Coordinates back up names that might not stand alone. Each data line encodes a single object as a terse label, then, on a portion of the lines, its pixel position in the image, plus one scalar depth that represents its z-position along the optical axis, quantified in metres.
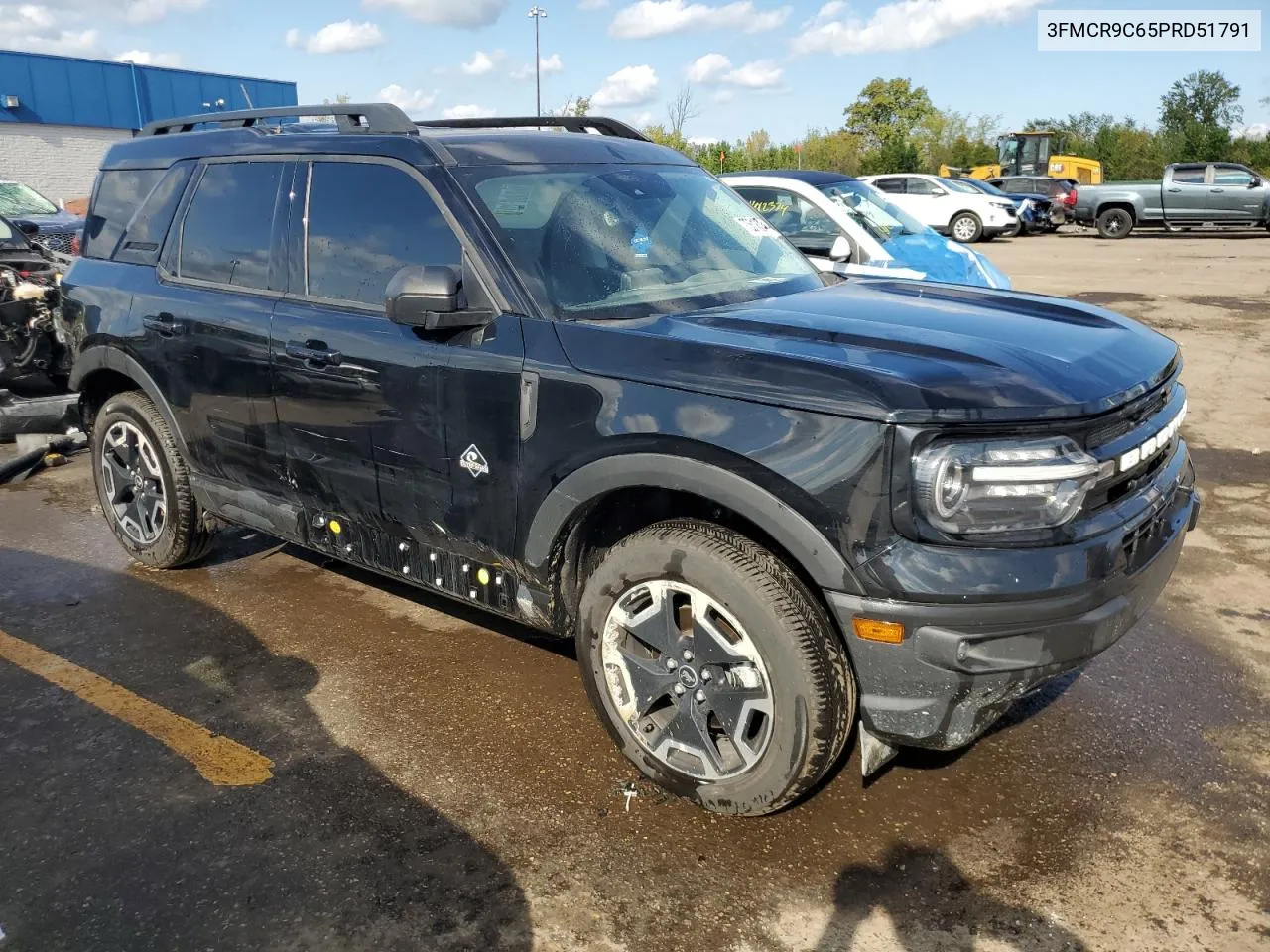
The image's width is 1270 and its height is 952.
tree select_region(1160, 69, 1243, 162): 54.30
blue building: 32.12
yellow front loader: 36.69
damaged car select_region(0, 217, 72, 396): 7.04
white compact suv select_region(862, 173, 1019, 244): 24.38
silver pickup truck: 25.16
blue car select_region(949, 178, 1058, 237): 26.75
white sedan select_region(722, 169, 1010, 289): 8.61
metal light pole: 38.22
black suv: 2.53
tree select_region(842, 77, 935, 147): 62.50
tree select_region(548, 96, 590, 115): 35.42
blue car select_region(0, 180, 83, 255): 13.02
